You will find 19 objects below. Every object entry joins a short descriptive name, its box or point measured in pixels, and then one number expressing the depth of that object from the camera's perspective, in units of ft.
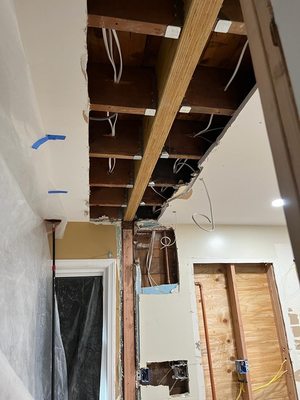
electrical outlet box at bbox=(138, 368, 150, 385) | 8.58
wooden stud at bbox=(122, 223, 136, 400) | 8.20
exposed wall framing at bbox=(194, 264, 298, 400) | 9.81
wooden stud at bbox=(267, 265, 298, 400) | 9.90
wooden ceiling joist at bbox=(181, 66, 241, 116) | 4.51
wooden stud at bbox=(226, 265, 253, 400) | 9.56
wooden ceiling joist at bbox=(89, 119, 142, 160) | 5.62
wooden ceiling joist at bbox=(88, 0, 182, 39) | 3.13
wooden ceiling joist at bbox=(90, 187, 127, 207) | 8.08
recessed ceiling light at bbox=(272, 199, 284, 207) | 8.87
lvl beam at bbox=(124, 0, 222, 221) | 3.03
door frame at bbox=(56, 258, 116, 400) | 8.04
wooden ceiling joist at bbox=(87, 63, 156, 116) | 4.36
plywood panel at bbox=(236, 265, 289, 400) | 9.97
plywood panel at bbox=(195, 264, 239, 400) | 9.73
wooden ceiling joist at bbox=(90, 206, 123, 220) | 9.10
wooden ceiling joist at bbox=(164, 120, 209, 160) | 5.83
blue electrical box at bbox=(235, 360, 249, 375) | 9.58
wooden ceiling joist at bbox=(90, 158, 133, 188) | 6.97
